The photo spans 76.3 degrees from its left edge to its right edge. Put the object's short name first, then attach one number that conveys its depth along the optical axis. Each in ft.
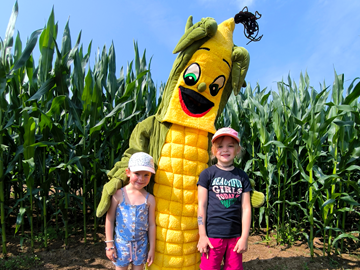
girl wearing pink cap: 5.68
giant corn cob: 6.14
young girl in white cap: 5.89
